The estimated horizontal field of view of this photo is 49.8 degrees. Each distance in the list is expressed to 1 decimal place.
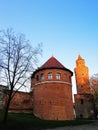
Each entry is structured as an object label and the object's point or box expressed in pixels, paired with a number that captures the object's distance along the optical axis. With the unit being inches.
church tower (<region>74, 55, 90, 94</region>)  1257.8
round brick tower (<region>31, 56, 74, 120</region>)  677.6
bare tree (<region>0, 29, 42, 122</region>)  494.6
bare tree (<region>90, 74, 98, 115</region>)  1091.2
